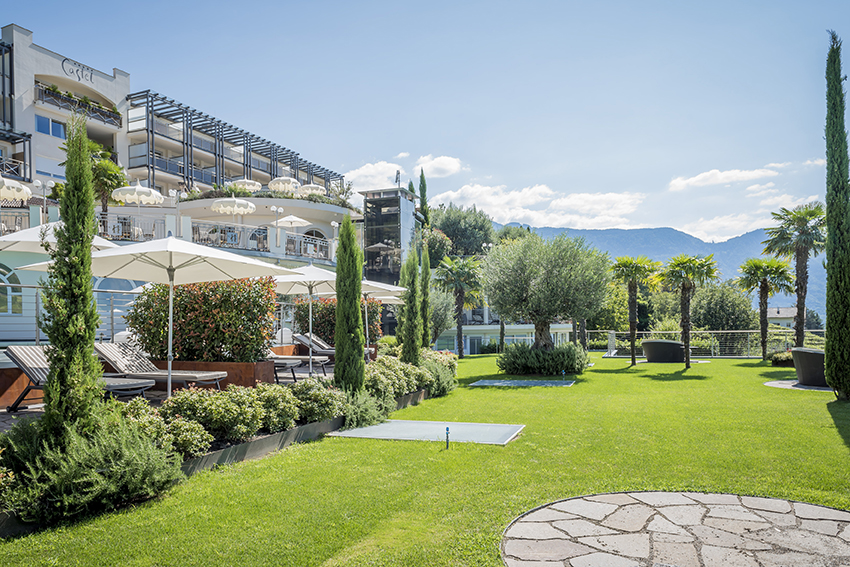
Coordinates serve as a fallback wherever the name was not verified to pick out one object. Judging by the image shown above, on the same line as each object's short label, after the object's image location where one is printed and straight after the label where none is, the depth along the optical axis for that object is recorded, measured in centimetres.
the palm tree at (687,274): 2300
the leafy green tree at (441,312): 3350
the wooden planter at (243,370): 953
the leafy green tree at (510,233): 6060
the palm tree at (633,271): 2506
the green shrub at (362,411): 914
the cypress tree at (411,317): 1405
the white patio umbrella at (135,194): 2094
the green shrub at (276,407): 755
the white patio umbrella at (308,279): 1197
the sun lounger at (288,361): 1187
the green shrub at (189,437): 592
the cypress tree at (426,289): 1595
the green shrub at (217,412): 664
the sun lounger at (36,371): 737
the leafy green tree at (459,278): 3362
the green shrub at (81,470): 449
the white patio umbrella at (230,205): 2274
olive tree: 2027
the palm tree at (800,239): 2247
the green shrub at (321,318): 1883
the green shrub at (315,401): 843
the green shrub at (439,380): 1371
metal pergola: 3556
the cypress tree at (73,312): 496
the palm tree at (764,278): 2531
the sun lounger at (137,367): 857
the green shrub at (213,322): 1034
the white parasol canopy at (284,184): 3102
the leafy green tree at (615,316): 5000
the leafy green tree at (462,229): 5706
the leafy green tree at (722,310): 4466
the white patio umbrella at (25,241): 919
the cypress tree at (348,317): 1004
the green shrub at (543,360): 1942
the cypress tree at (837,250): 1133
